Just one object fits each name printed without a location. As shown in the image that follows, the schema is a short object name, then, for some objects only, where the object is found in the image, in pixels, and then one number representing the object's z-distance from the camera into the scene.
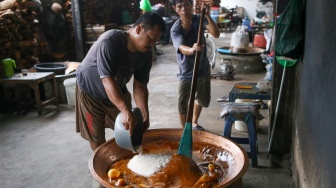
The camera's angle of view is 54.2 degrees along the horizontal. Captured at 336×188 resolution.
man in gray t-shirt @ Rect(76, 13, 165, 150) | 2.30
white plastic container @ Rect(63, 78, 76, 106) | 5.42
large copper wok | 1.98
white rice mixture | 2.15
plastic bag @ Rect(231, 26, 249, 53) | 7.55
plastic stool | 3.32
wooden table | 5.00
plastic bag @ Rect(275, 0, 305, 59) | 2.92
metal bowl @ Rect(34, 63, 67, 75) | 5.71
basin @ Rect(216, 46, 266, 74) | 7.49
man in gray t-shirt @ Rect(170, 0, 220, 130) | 3.73
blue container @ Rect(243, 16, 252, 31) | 12.11
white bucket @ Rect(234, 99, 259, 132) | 4.24
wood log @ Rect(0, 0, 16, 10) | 5.54
